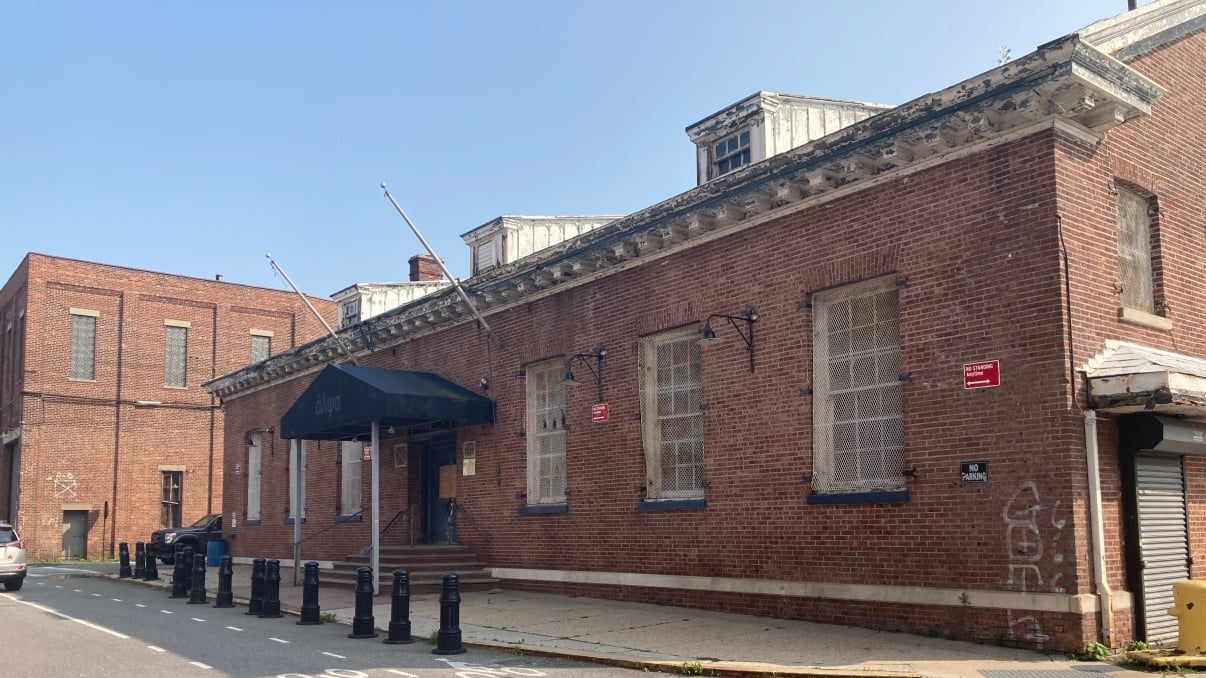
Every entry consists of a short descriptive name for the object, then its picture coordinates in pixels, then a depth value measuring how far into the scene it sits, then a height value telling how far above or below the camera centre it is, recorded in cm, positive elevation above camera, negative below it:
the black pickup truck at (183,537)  2955 -198
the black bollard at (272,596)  1593 -197
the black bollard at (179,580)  1997 -216
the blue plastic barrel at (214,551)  2997 -241
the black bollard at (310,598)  1477 -186
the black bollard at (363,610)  1320 -182
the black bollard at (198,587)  1853 -212
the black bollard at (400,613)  1250 -178
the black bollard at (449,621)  1176 -176
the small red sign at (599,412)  1635 +76
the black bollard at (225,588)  1780 -207
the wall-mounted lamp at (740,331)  1379 +172
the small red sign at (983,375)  1094 +85
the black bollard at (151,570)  2416 -235
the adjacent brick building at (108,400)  3872 +260
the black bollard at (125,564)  2516 -233
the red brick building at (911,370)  1055 +106
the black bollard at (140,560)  2484 -218
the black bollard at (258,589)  1634 -190
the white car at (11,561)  2225 -194
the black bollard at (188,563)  2027 -186
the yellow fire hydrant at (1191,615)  985 -152
